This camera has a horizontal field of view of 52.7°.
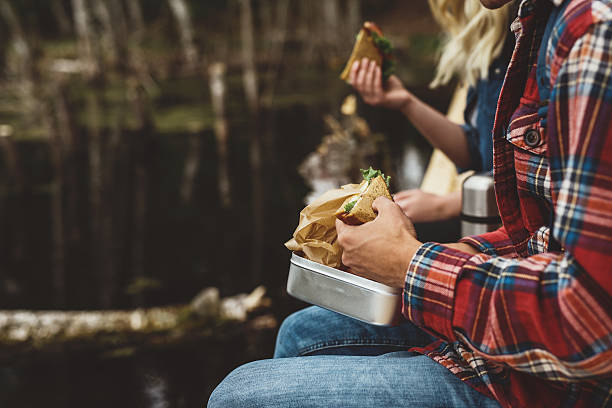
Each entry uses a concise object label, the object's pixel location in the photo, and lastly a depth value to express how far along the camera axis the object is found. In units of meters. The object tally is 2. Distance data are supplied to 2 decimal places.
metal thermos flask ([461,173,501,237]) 1.64
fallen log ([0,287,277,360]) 3.14
